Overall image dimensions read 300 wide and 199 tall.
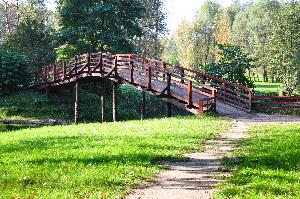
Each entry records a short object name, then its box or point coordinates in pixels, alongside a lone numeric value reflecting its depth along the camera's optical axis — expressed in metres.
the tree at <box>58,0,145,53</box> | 43.00
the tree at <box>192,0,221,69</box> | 96.25
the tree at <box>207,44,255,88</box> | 37.56
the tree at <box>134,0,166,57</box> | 75.75
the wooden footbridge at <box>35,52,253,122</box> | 26.54
